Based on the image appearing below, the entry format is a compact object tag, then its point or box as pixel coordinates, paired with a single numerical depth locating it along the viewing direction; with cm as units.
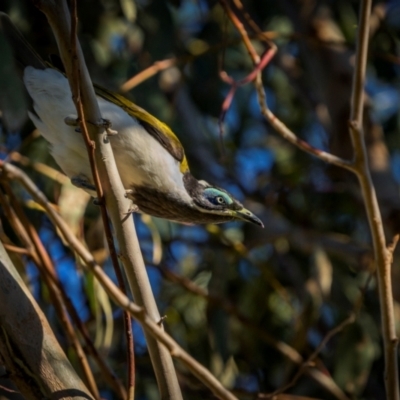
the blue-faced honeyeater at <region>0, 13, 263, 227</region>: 611
